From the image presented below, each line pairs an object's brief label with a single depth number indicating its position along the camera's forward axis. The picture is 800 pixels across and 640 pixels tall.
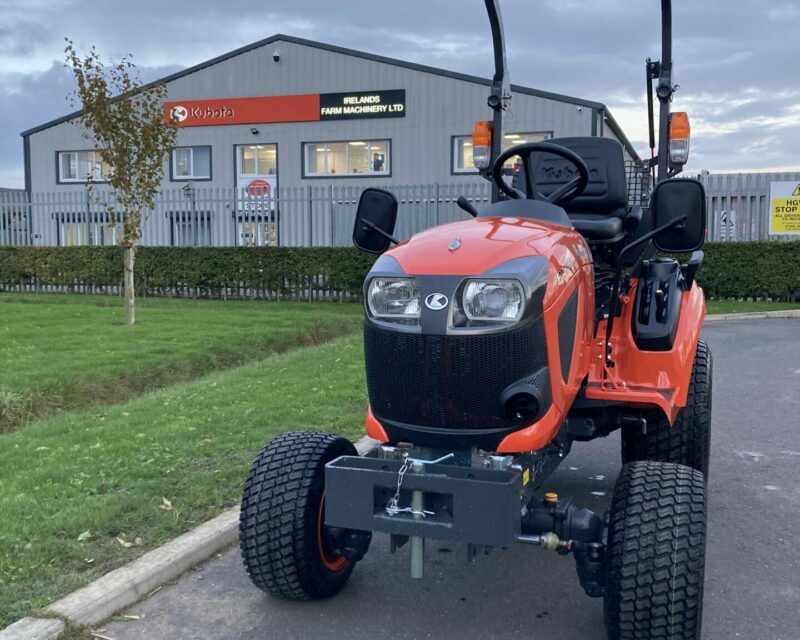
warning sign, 15.83
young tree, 12.20
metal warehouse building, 27.16
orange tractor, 2.84
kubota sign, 28.28
